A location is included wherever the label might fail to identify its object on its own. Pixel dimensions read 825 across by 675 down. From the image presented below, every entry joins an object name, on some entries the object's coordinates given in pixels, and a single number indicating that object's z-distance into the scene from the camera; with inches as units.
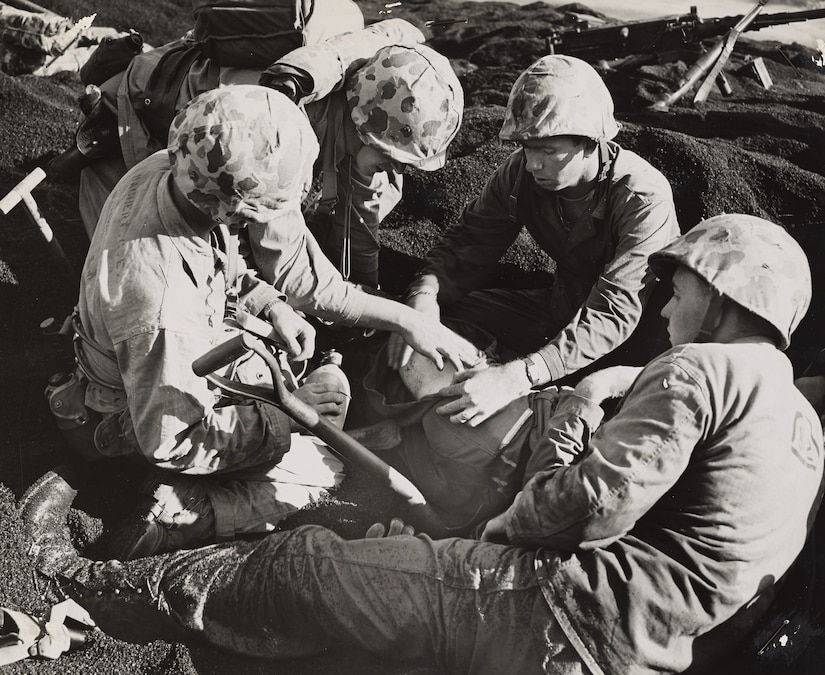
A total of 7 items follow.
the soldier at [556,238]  150.3
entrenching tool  116.7
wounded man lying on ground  100.4
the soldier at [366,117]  156.3
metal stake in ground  166.6
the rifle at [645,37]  307.1
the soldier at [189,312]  118.2
